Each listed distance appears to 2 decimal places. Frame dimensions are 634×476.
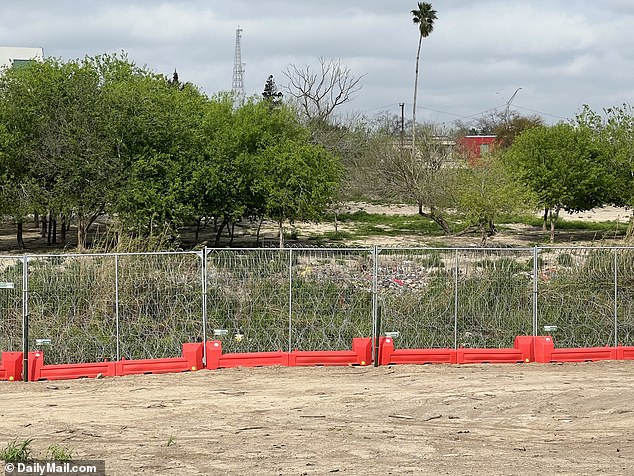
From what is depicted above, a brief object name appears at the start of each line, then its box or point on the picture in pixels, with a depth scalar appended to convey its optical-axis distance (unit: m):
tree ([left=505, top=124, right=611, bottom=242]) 47.53
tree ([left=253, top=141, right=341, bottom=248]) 40.19
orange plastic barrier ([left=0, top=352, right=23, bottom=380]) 16.50
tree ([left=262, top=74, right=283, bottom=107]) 107.06
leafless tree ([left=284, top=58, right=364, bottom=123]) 71.50
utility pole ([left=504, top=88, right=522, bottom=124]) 109.60
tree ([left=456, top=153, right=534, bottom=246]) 43.97
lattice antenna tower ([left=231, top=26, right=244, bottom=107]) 117.19
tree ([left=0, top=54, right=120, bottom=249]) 37.66
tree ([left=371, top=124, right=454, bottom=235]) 50.59
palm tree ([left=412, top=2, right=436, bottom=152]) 65.19
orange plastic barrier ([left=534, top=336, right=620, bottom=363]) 18.22
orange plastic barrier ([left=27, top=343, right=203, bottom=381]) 16.59
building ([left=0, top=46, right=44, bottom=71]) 86.75
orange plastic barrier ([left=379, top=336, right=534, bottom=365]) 17.81
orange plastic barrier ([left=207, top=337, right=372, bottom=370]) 17.47
